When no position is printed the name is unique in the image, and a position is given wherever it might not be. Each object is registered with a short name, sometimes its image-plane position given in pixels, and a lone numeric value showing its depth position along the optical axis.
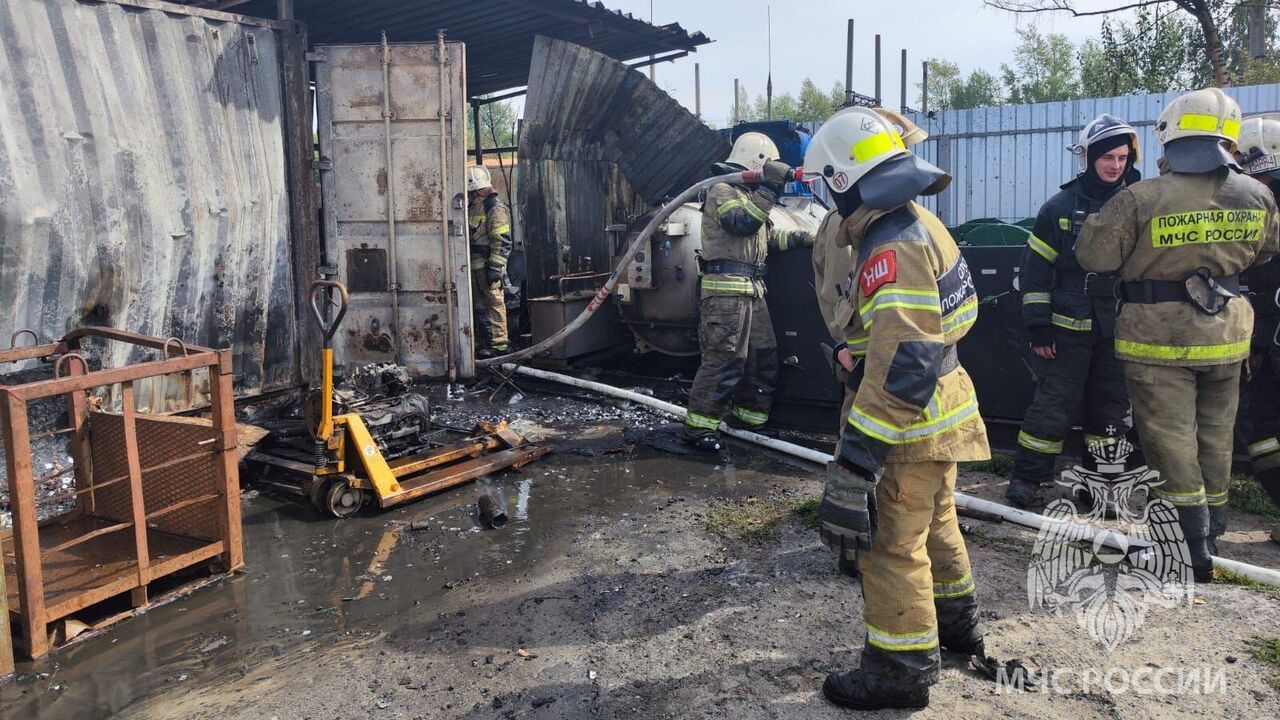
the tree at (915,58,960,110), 32.62
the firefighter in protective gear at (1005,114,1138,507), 4.48
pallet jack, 4.69
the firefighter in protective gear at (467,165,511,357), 8.76
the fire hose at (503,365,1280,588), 3.67
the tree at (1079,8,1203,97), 17.09
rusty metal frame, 3.15
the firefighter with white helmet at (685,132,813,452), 5.83
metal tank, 7.34
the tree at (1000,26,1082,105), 29.05
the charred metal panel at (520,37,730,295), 7.97
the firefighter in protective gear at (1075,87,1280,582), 3.68
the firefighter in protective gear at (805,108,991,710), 2.59
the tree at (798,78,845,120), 35.72
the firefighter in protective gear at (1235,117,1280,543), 4.31
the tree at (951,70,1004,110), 30.28
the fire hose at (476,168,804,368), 6.55
